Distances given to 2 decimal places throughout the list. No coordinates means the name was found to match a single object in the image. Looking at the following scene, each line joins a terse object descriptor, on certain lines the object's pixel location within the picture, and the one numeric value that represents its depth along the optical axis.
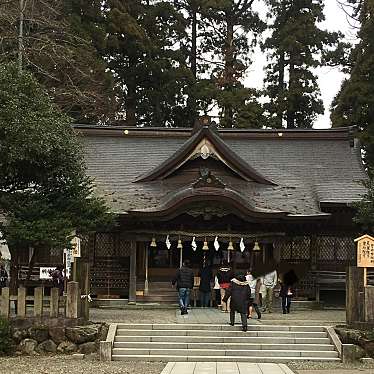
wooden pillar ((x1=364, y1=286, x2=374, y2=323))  13.70
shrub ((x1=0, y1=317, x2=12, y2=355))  13.38
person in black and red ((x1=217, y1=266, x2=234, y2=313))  18.23
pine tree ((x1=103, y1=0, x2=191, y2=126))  37.56
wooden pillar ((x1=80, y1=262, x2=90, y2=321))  14.86
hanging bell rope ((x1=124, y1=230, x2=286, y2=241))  20.27
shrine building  19.88
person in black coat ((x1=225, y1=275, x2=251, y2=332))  14.34
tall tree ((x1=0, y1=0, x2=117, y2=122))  21.95
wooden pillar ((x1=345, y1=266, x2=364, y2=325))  14.03
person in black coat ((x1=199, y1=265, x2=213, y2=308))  19.22
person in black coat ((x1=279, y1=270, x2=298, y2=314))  18.14
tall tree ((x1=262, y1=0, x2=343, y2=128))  38.25
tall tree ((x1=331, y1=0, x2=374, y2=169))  32.34
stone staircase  13.32
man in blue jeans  16.48
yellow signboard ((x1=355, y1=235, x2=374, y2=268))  14.13
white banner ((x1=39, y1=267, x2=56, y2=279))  18.92
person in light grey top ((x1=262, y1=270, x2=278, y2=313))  18.11
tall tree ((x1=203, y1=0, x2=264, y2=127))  37.78
